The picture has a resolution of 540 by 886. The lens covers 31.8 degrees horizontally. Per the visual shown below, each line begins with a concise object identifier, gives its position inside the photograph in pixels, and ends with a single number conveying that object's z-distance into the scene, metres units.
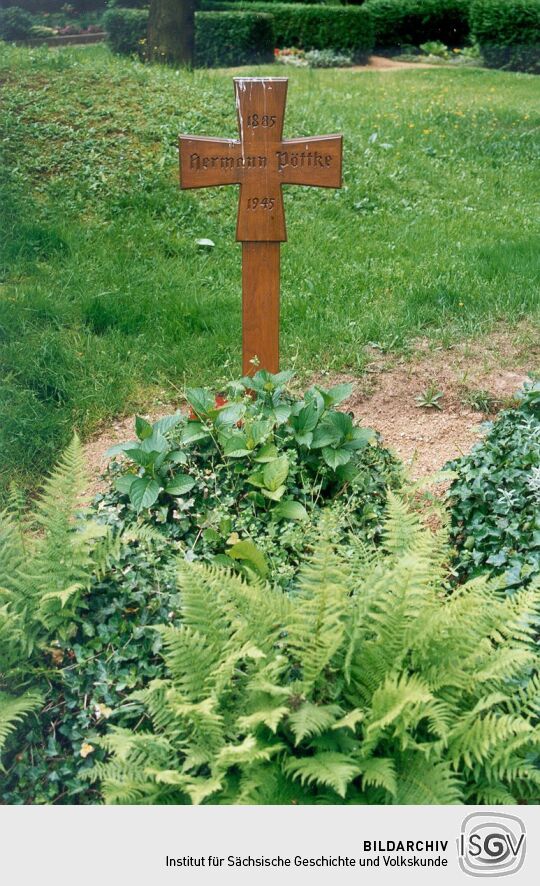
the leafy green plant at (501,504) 3.19
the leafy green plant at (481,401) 4.57
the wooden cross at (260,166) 3.67
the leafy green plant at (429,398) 4.59
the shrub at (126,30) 12.28
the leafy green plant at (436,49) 16.80
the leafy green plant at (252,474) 3.30
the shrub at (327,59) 15.13
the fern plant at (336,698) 2.24
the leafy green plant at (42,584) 2.69
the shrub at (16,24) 10.02
